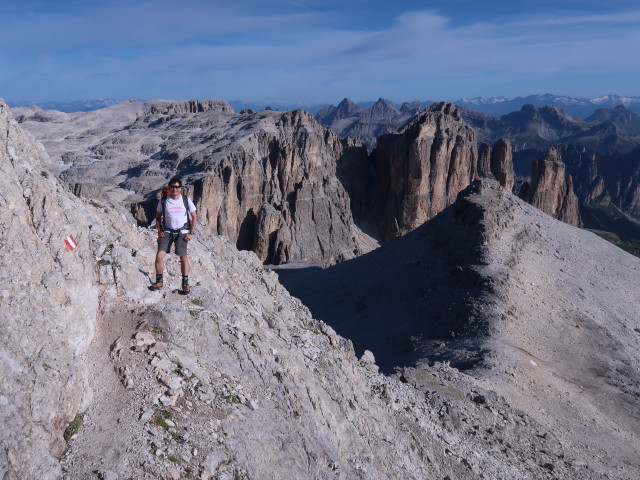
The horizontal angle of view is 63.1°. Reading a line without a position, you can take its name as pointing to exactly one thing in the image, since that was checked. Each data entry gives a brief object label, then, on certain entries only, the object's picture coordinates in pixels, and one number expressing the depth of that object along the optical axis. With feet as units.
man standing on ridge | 44.21
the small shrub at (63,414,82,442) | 29.29
